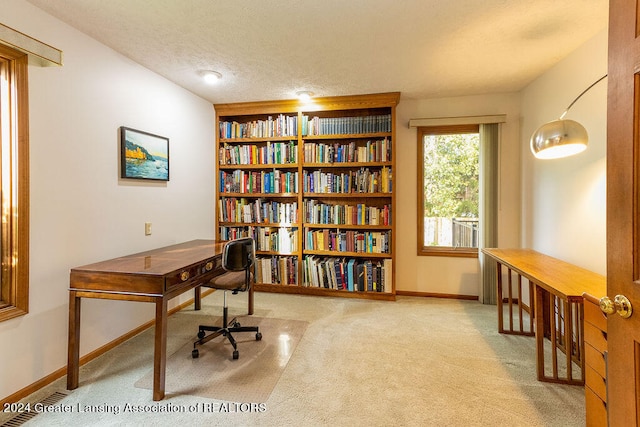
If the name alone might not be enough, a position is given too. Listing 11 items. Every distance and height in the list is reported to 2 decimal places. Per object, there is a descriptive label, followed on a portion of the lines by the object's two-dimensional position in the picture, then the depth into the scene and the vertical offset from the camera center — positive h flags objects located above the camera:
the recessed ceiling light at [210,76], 2.89 +1.35
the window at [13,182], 1.79 +0.19
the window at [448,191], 3.70 +0.28
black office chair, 2.32 -0.56
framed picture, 2.55 +0.53
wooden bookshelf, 3.64 +0.29
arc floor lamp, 1.89 +0.48
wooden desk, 1.83 -0.47
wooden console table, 1.76 -0.44
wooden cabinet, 1.36 -0.69
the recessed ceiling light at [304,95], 3.48 +1.40
